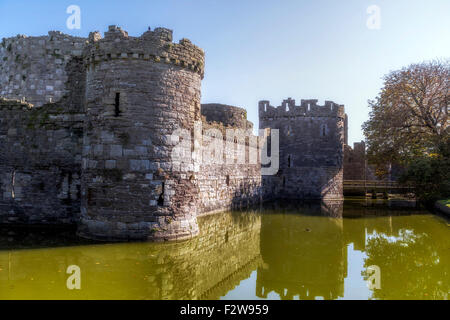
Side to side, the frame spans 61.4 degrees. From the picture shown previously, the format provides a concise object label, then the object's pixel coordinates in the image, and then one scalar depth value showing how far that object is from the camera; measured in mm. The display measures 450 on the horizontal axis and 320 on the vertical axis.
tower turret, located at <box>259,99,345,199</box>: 24859
